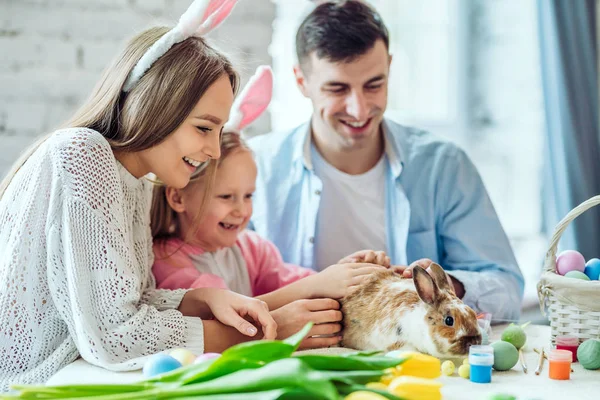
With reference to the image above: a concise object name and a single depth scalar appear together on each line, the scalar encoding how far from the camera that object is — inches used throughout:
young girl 63.5
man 76.1
